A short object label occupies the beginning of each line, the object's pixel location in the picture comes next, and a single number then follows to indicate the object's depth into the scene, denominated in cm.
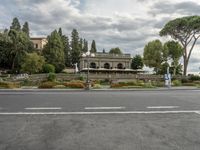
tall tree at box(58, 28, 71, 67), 4816
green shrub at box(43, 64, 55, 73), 3761
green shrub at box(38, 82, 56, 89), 1808
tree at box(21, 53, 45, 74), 3574
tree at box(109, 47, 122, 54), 6424
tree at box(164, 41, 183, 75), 4205
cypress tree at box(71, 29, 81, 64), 5021
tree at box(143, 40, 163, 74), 4291
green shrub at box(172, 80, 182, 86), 2414
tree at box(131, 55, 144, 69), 5612
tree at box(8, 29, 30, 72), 3977
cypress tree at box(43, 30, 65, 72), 4106
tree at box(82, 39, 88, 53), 5876
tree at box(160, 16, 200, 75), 3429
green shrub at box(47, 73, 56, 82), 2920
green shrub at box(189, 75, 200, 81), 3118
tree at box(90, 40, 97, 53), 6532
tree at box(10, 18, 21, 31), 4522
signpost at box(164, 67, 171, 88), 2017
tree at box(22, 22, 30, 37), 4771
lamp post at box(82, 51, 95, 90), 1682
